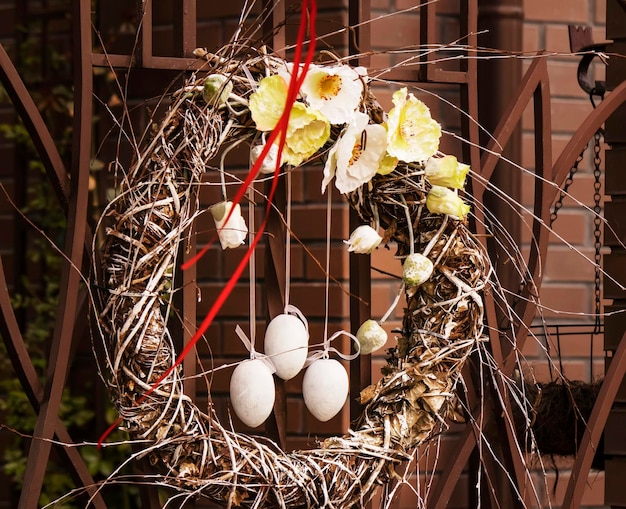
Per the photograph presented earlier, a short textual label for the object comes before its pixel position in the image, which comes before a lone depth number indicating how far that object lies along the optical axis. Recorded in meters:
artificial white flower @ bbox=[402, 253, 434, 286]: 1.98
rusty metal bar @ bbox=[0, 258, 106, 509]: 1.91
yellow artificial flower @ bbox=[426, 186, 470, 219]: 1.98
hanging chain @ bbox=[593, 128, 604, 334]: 2.43
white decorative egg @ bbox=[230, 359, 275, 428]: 1.93
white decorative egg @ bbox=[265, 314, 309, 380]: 1.95
